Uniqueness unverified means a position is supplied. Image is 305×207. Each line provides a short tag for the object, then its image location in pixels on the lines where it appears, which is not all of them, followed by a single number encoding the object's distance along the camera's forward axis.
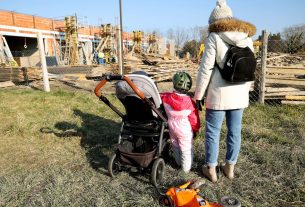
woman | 2.72
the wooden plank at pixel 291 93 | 6.35
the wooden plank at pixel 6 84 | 9.41
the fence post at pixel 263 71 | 6.24
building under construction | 28.30
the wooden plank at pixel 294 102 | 6.26
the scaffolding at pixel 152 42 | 38.61
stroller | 3.12
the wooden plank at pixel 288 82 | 6.76
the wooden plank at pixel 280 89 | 6.43
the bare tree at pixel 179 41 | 50.96
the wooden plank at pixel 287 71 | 7.19
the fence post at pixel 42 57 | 7.79
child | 3.24
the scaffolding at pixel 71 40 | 29.12
